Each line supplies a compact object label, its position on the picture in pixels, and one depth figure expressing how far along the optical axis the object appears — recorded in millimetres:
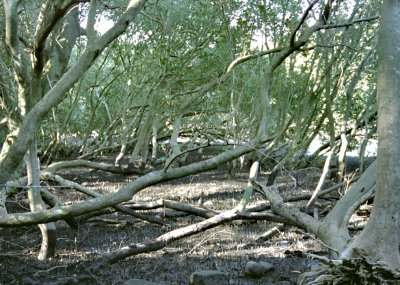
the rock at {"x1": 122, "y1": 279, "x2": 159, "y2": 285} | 4940
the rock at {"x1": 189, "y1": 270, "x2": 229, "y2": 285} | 5059
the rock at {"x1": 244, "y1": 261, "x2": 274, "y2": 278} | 5602
